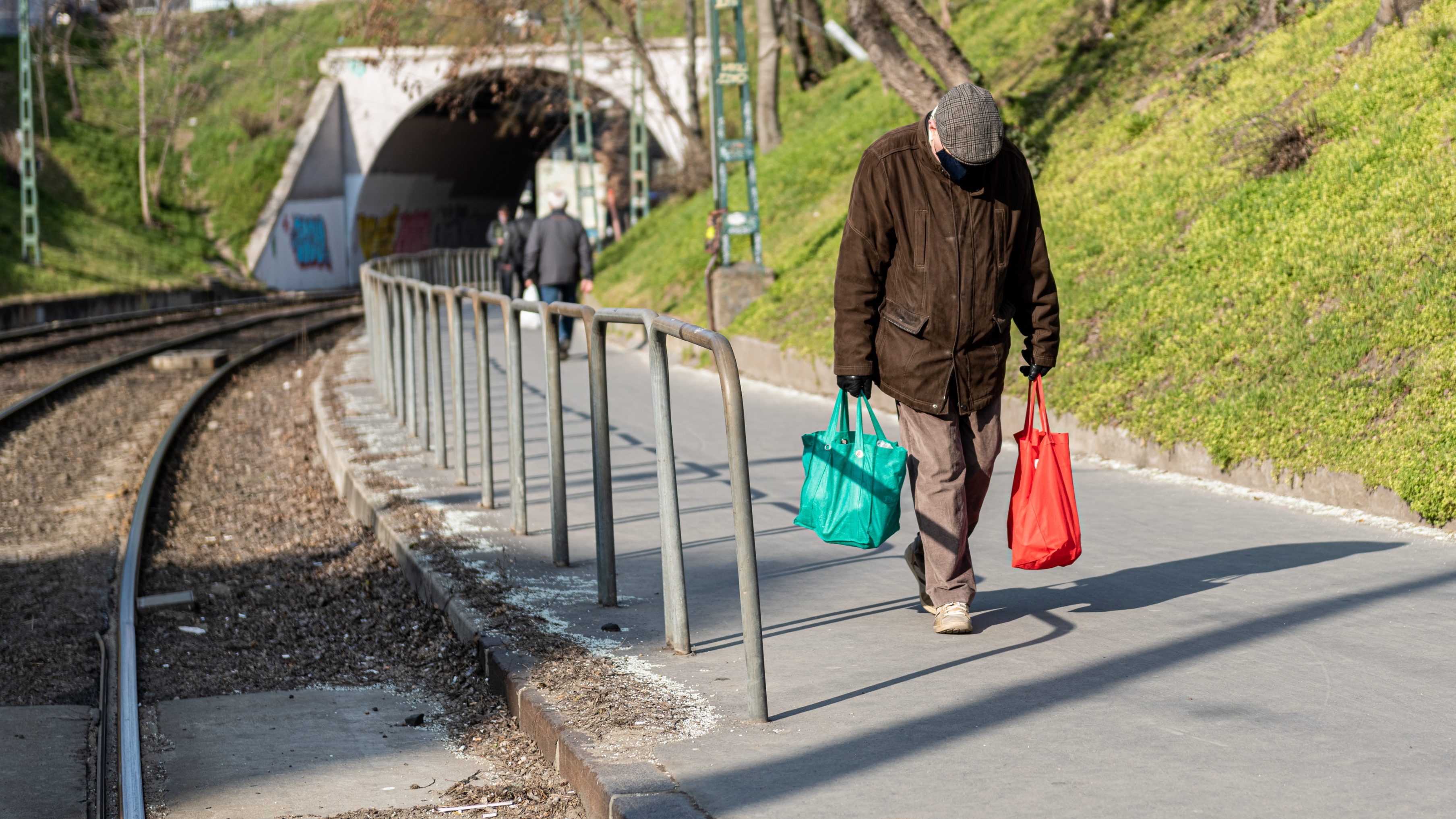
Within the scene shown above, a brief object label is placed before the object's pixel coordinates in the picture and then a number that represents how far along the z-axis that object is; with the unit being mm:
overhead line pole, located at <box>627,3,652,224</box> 33688
